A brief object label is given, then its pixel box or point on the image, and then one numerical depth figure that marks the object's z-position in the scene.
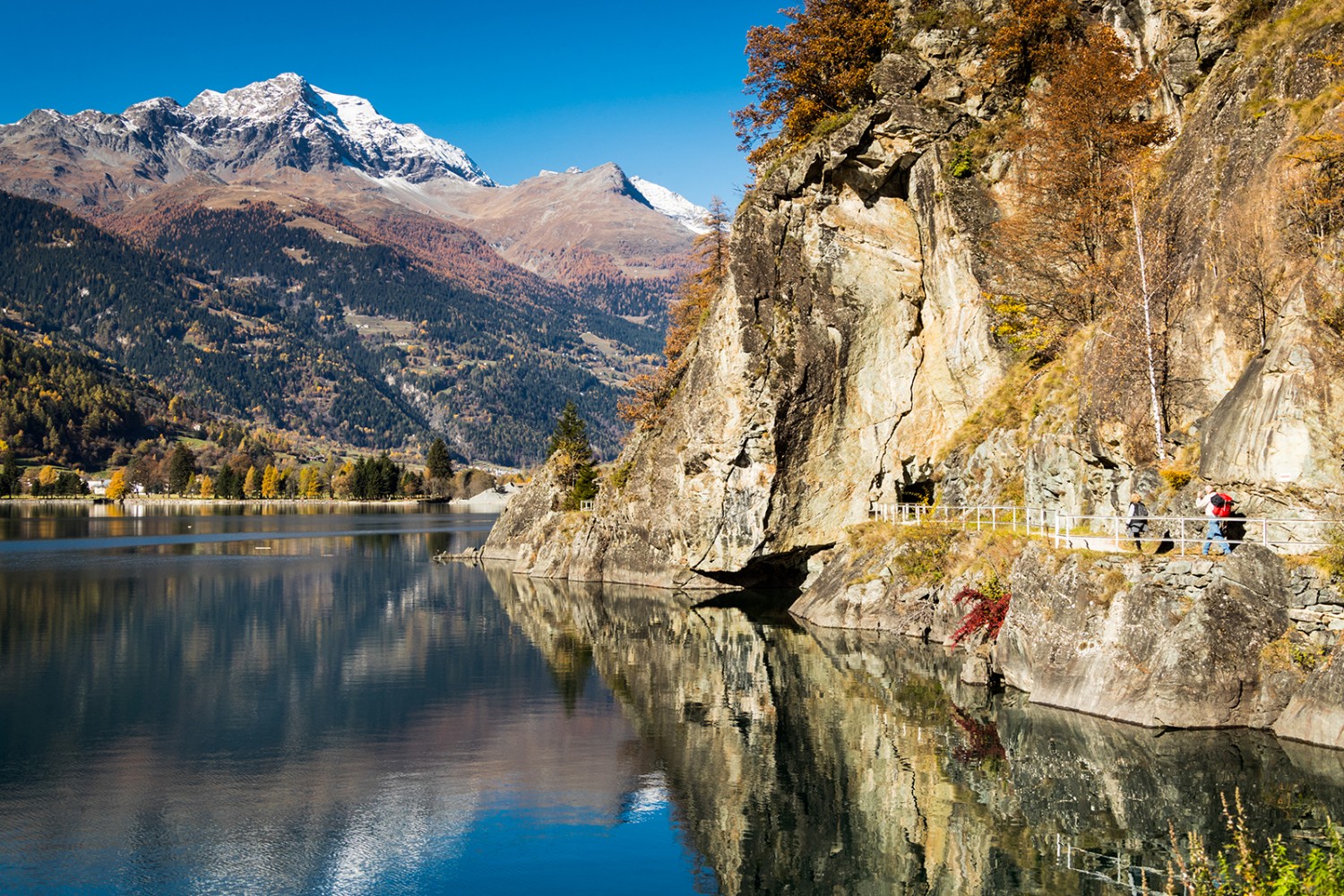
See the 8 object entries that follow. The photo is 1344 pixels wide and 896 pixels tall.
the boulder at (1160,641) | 30.86
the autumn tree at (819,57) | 68.62
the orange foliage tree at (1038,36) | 61.03
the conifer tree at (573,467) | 95.69
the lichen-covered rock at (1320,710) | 28.47
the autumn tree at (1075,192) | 52.53
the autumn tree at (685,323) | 93.38
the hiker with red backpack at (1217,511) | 32.12
